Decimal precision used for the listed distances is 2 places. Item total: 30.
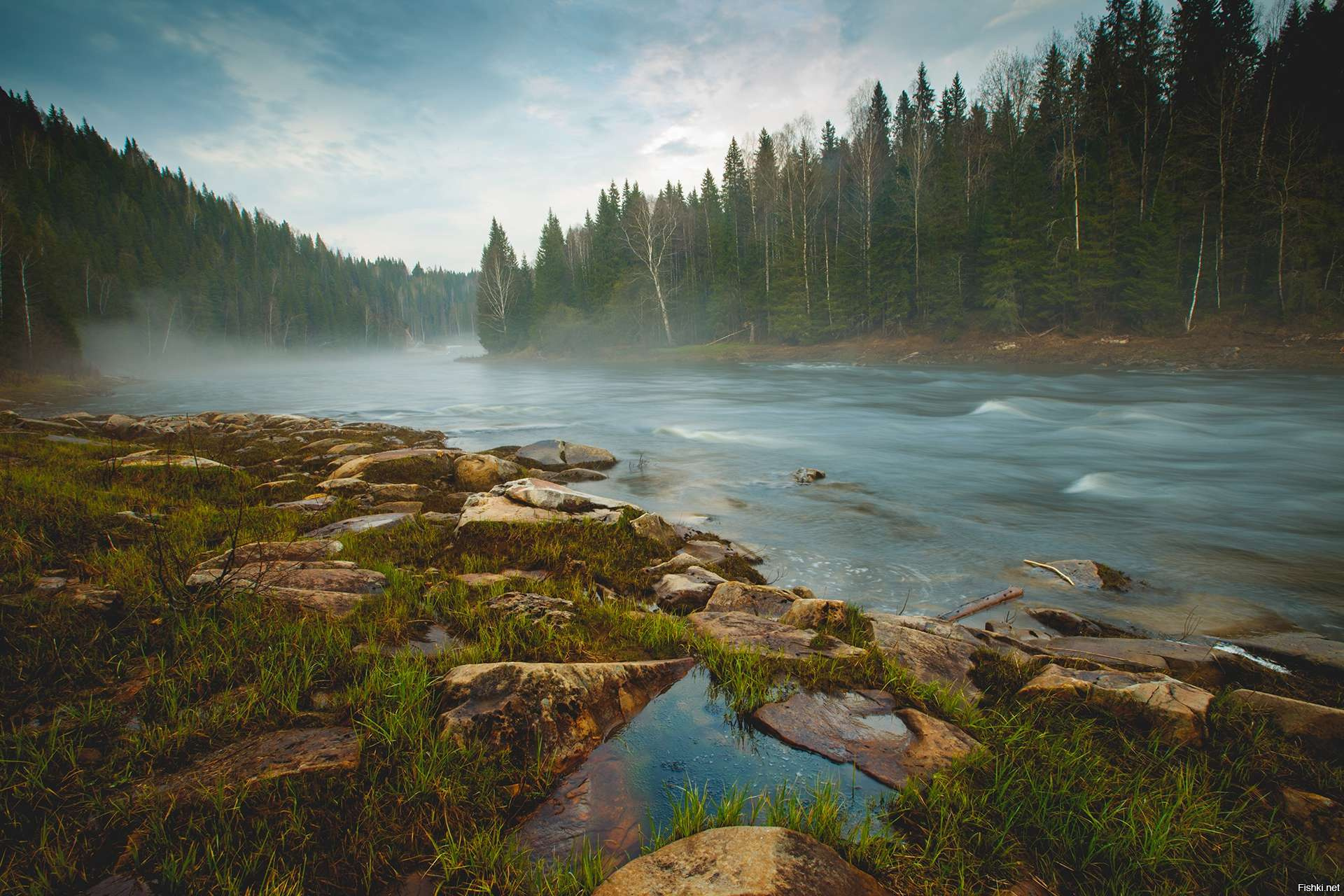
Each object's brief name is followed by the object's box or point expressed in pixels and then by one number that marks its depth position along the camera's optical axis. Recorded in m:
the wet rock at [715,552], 5.75
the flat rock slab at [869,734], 2.46
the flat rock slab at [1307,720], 2.62
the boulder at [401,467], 7.92
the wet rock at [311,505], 5.95
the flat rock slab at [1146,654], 3.55
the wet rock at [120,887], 1.61
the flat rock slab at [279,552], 3.92
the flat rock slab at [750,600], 4.23
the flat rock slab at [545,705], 2.36
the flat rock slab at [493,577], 4.10
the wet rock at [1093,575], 5.76
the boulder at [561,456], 10.60
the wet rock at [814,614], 3.97
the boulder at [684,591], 4.30
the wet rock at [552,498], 6.18
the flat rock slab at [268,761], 1.96
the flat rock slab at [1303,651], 3.65
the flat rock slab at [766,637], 3.34
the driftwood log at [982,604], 4.99
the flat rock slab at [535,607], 3.52
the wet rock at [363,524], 5.19
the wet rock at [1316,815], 2.18
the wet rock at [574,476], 9.74
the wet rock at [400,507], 6.26
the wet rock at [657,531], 5.75
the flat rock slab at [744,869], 1.70
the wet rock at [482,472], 8.08
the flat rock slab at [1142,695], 2.67
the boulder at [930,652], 3.28
